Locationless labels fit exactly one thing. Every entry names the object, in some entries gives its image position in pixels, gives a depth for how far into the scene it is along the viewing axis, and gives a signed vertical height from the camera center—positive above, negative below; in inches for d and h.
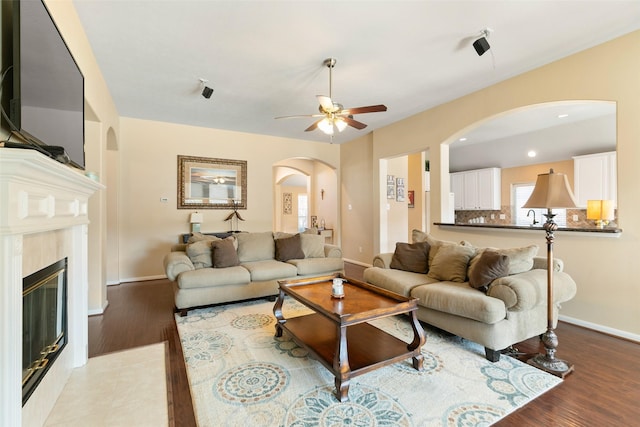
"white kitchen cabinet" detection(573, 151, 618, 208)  193.8 +24.1
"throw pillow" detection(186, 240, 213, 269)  150.1 -21.0
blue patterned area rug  68.3 -46.9
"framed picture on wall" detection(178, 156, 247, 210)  217.8 +23.1
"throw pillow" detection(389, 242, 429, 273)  137.3 -21.5
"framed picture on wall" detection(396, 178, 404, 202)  257.0 +20.3
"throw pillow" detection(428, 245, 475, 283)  119.7 -21.3
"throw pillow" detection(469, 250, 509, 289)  100.6 -19.5
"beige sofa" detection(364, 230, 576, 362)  91.7 -27.8
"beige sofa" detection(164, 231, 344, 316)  137.2 -27.6
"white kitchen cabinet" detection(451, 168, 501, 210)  265.0 +22.4
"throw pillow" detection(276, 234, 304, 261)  173.3 -21.3
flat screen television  55.2 +29.8
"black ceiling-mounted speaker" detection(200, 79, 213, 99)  147.0 +62.1
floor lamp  90.0 -2.5
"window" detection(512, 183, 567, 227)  251.8 +8.6
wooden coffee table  76.5 -39.2
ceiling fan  120.0 +42.4
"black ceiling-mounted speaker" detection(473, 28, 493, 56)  107.0 +62.3
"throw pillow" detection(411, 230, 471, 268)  136.3 -14.1
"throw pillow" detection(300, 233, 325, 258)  182.2 -20.5
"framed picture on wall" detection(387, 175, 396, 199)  251.9 +22.1
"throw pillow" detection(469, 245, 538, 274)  103.9 -15.8
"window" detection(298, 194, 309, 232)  507.2 +3.3
